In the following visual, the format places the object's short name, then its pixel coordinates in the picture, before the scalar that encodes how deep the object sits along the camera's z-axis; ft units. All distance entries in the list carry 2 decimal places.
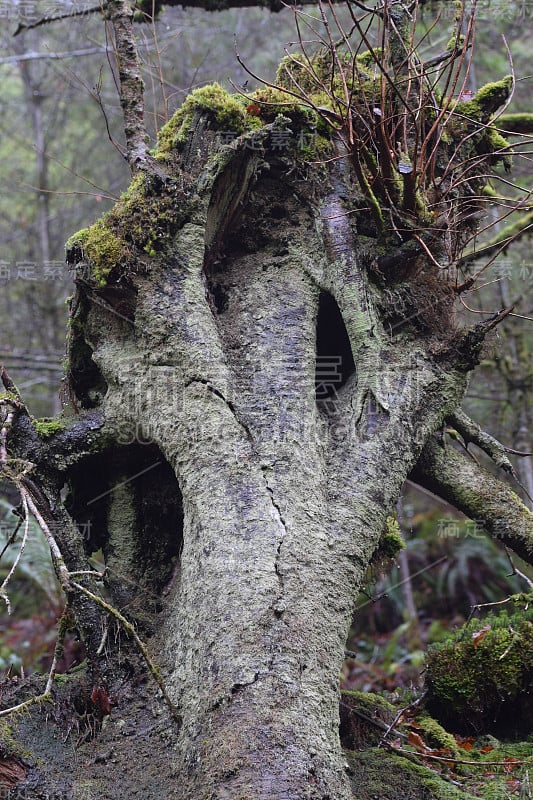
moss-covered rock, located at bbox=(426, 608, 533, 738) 13.70
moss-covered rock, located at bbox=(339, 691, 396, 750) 12.62
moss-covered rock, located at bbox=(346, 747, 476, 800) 10.47
